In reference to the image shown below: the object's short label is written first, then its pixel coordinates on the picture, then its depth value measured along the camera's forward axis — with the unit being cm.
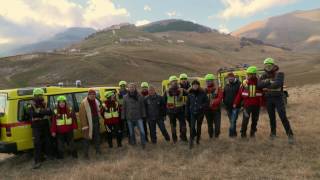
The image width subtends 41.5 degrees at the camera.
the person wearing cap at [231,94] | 1099
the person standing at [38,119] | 1002
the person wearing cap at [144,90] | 1207
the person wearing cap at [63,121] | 1023
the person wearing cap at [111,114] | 1118
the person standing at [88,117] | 1034
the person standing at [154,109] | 1115
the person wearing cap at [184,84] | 1079
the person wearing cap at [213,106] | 1084
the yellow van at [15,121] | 986
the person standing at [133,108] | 1088
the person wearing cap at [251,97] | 1008
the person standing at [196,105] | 1018
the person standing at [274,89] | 946
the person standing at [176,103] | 1074
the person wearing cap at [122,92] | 1232
